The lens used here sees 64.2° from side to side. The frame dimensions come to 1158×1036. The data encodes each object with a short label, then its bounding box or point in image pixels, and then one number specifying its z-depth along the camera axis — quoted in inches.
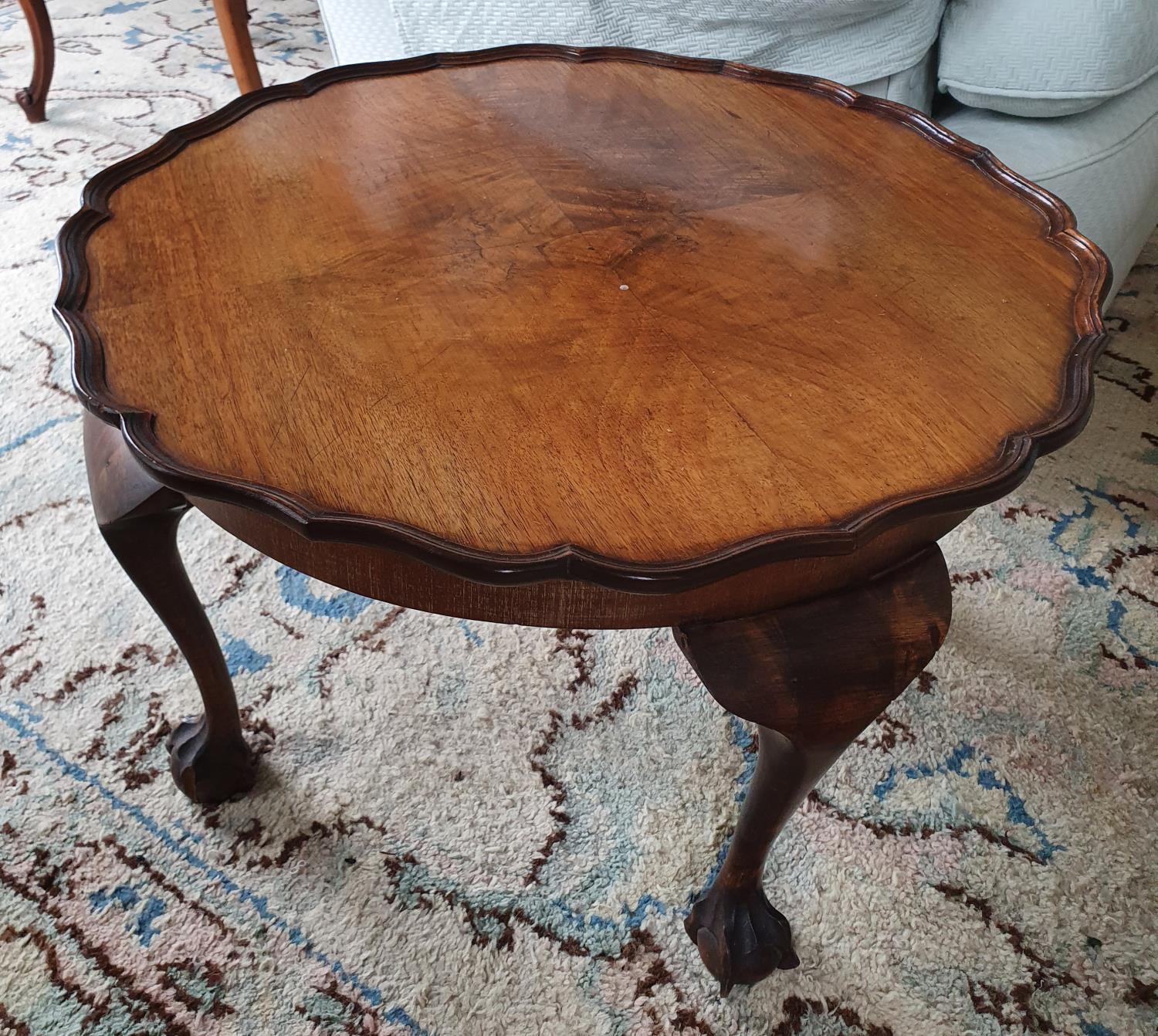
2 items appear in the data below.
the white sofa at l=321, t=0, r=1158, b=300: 35.1
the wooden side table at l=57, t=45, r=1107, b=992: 16.9
